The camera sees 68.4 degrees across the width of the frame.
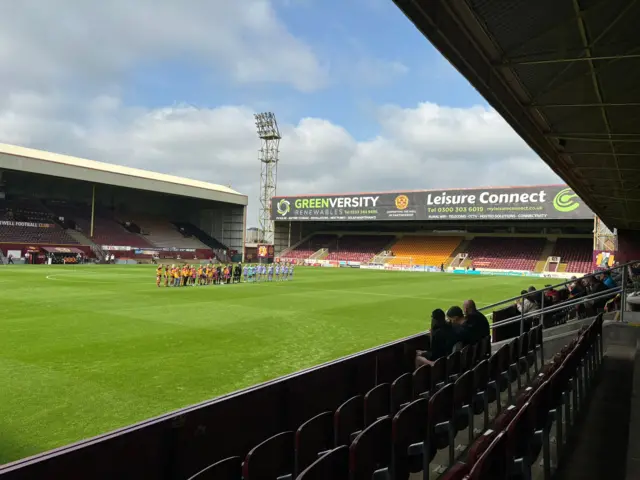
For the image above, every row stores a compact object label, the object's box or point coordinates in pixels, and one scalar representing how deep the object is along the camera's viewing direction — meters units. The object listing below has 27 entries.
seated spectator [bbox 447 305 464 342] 6.18
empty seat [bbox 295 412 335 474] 3.00
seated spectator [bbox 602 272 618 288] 12.19
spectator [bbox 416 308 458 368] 5.77
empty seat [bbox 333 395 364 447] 3.36
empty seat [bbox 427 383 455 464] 3.66
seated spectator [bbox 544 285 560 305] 11.11
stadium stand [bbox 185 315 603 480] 2.62
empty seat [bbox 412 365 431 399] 4.59
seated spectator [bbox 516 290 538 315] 10.20
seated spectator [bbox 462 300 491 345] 6.12
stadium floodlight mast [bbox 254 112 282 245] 65.94
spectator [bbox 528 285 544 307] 9.55
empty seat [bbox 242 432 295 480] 2.57
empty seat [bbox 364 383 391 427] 3.79
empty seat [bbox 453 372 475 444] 4.04
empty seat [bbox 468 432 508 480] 2.36
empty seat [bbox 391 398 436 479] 3.16
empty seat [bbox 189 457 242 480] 2.33
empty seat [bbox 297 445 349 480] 2.39
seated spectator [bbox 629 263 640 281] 15.08
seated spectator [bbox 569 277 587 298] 11.15
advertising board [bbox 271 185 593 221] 43.25
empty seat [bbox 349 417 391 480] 2.71
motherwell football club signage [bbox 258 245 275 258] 56.41
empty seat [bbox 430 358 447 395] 4.89
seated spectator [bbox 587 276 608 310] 10.82
